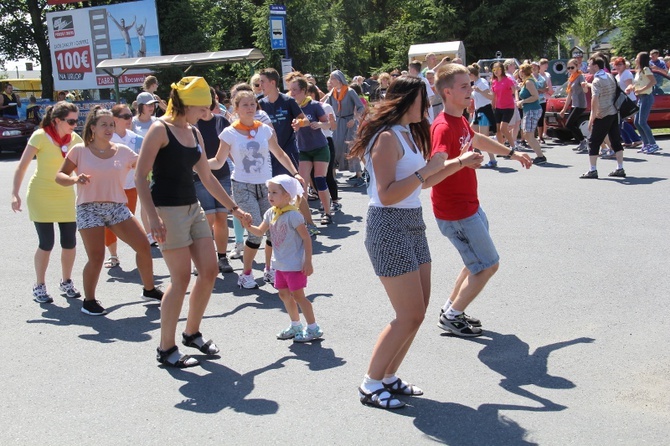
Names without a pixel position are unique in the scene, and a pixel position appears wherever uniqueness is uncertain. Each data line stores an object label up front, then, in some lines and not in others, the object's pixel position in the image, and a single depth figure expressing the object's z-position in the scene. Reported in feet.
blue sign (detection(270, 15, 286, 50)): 58.70
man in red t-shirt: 16.70
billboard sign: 103.60
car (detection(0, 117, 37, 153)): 72.90
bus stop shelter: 60.03
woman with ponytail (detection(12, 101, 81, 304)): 22.80
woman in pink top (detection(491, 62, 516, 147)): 49.16
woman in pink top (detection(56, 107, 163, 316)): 21.38
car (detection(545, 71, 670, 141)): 55.67
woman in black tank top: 16.37
